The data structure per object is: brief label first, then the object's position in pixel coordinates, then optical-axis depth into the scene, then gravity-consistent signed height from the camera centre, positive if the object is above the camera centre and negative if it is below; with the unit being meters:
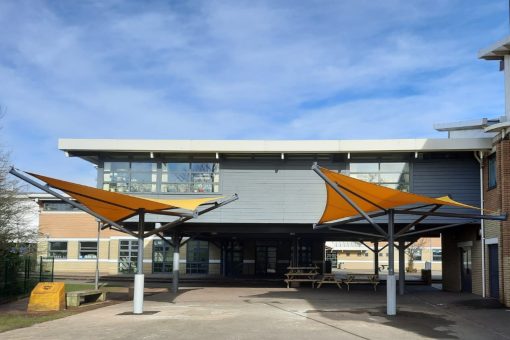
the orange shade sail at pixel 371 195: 14.27 +0.90
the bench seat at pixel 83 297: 17.78 -2.36
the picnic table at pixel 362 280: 25.47 -2.38
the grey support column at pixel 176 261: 23.52 -1.47
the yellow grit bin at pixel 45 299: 16.50 -2.17
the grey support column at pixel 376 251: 32.19 -1.29
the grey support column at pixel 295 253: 27.89 -1.26
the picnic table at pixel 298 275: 26.41 -2.23
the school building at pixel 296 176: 21.62 +2.15
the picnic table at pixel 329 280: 26.02 -2.43
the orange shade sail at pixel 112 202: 14.12 +0.71
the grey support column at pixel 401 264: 23.52 -1.53
